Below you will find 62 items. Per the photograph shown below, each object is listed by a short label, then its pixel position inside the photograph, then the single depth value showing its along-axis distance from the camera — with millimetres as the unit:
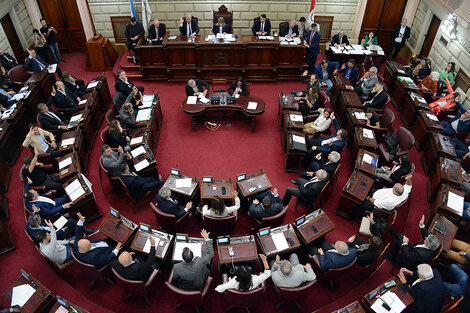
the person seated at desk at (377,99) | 8805
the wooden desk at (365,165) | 7091
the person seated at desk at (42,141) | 7355
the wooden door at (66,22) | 12316
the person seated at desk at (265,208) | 5984
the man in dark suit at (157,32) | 11062
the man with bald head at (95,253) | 5293
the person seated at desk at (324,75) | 10077
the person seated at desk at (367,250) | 5330
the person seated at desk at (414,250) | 5316
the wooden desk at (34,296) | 4941
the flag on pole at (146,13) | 11954
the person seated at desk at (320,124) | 8180
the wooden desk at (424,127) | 8012
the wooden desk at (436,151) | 7316
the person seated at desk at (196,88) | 9269
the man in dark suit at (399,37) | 11562
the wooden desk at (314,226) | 5859
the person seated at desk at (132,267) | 5026
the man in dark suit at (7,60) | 10102
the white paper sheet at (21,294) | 4992
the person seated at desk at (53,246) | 5344
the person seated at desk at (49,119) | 7965
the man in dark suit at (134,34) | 11461
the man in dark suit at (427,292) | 4883
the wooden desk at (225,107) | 9031
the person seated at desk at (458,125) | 7787
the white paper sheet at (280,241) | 5677
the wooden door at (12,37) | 11102
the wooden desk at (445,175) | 6738
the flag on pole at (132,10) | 11842
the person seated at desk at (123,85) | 9047
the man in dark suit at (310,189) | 6523
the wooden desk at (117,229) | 5840
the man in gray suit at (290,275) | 4938
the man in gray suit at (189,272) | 4977
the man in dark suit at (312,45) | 11102
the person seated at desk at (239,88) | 9420
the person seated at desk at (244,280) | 4730
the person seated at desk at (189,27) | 11273
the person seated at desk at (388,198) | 6138
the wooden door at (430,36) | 11055
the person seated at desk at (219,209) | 5832
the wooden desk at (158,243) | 5645
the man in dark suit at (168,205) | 6105
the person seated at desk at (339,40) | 11708
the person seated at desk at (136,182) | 6731
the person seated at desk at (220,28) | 11180
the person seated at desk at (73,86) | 9276
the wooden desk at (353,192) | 6625
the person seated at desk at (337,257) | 5300
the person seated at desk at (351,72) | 10028
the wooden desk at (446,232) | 5746
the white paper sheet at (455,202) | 6191
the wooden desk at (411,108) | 8679
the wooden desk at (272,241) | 5633
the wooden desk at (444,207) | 6160
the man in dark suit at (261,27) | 11448
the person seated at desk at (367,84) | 9344
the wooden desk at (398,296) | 4953
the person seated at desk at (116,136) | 7609
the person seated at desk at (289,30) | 11519
